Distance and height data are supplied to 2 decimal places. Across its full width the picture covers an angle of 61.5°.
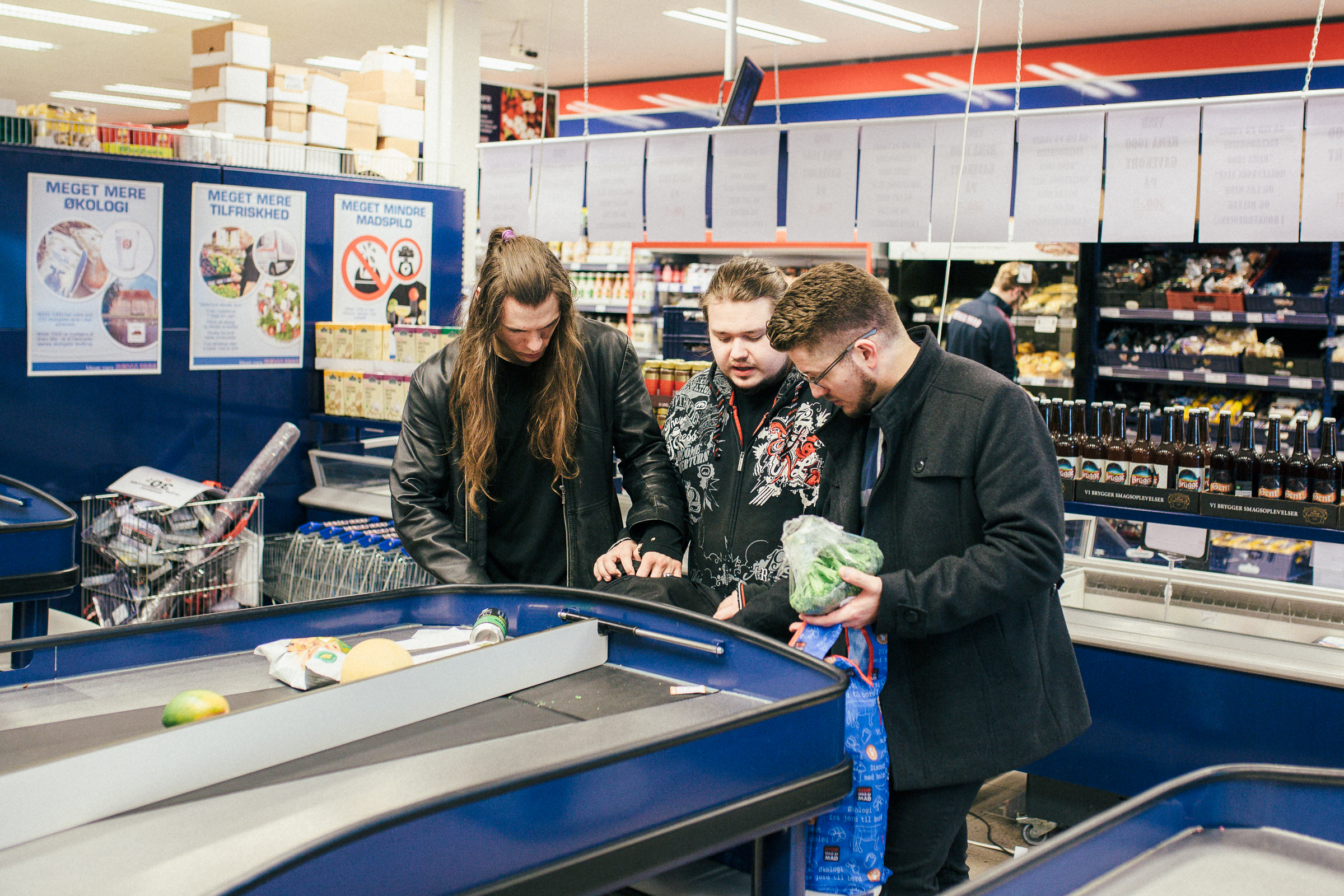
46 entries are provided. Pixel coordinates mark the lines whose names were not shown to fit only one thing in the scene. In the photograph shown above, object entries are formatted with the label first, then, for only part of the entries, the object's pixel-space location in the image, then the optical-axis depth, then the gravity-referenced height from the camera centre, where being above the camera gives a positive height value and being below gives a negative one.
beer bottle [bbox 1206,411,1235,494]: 3.37 -0.27
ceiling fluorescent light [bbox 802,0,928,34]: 9.10 +2.89
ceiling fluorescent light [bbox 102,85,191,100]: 15.39 +3.30
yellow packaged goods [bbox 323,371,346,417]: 5.38 -0.25
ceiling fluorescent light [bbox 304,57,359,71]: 12.56 +3.10
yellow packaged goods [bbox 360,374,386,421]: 5.24 -0.25
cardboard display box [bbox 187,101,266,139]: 5.91 +1.15
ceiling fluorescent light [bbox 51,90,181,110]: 16.20 +3.37
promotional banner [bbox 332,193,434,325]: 5.59 +0.41
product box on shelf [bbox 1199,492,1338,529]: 3.21 -0.39
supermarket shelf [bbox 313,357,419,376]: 5.22 -0.12
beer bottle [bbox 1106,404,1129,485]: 3.54 -0.26
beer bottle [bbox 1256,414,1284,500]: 3.31 -0.28
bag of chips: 1.96 -0.57
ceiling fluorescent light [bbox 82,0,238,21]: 10.10 +2.96
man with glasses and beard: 1.92 -0.31
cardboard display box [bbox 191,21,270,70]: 5.90 +1.54
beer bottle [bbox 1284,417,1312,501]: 3.27 -0.29
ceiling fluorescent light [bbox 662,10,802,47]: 9.82 +2.96
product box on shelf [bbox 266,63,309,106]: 5.93 +1.33
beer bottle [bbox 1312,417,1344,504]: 3.24 -0.29
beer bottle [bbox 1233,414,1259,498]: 3.37 -0.27
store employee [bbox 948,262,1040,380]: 7.36 +0.21
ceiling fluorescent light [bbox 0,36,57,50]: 12.48 +3.15
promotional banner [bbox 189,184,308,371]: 5.00 +0.27
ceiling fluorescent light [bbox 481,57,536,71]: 12.30 +3.10
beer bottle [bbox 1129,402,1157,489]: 3.48 -0.29
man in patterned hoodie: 2.32 -0.21
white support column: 7.58 +1.73
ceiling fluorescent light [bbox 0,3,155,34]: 10.74 +3.02
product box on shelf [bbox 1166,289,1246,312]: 7.18 +0.47
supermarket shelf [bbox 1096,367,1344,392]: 7.13 -0.03
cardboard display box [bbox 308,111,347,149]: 6.00 +1.11
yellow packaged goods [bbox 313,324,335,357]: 5.42 +0.00
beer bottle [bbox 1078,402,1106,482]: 3.59 -0.26
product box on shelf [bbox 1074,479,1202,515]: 3.42 -0.39
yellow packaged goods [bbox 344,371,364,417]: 5.31 -0.25
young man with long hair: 2.60 -0.24
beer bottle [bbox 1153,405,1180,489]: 3.44 -0.28
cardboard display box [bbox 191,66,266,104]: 5.88 +1.32
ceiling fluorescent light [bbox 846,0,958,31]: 9.16 +2.90
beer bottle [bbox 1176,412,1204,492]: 3.40 -0.29
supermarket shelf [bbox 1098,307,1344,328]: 7.02 +0.37
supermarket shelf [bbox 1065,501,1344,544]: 3.24 -0.44
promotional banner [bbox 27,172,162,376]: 4.46 +0.22
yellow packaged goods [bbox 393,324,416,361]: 5.23 +0.00
